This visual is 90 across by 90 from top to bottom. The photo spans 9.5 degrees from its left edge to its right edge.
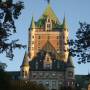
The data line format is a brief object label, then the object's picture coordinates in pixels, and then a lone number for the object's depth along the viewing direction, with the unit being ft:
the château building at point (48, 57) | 469.98
